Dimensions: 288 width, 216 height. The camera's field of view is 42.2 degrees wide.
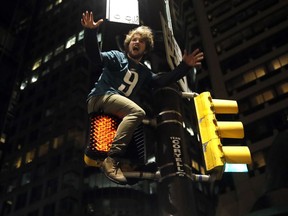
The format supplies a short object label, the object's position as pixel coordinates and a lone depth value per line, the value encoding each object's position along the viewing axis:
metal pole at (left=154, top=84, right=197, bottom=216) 3.80
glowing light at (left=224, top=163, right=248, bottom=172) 4.70
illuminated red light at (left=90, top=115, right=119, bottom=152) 4.20
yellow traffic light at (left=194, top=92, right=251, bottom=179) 4.11
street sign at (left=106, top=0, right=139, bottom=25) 5.50
